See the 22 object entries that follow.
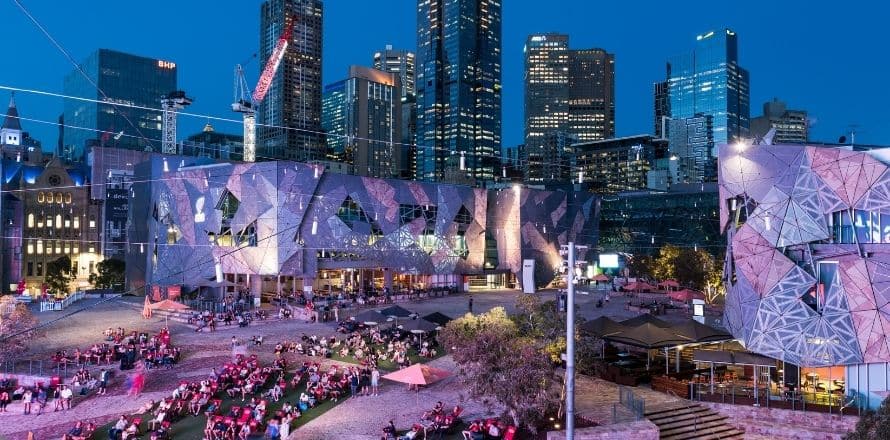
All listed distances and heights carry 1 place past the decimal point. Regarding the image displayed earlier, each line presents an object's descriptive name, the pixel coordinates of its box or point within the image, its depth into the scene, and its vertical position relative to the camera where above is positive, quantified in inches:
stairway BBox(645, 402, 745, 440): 807.1 -237.3
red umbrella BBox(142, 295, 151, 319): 1723.7 -213.6
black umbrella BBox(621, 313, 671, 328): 1023.6 -140.5
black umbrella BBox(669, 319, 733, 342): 992.2 -151.5
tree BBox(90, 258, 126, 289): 3063.5 -220.8
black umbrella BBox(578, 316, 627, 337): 1052.5 -154.2
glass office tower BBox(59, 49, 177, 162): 7588.6 +1331.2
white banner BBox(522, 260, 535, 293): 2368.4 -163.6
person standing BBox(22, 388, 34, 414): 881.5 -228.3
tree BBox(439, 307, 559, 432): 725.3 -158.3
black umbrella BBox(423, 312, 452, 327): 1266.0 -168.6
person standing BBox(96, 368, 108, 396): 966.2 -223.2
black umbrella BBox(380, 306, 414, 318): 1369.3 -170.4
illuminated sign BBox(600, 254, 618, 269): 2955.2 -139.5
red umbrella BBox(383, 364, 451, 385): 872.3 -192.2
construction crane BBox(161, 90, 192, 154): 4295.3 +811.8
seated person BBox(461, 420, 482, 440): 711.1 -216.4
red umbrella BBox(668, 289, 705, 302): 1781.5 -172.4
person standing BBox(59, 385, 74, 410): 896.3 -226.3
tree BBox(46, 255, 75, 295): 3009.4 -223.8
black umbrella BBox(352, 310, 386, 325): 1323.8 -176.6
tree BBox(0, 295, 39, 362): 1092.5 -172.5
